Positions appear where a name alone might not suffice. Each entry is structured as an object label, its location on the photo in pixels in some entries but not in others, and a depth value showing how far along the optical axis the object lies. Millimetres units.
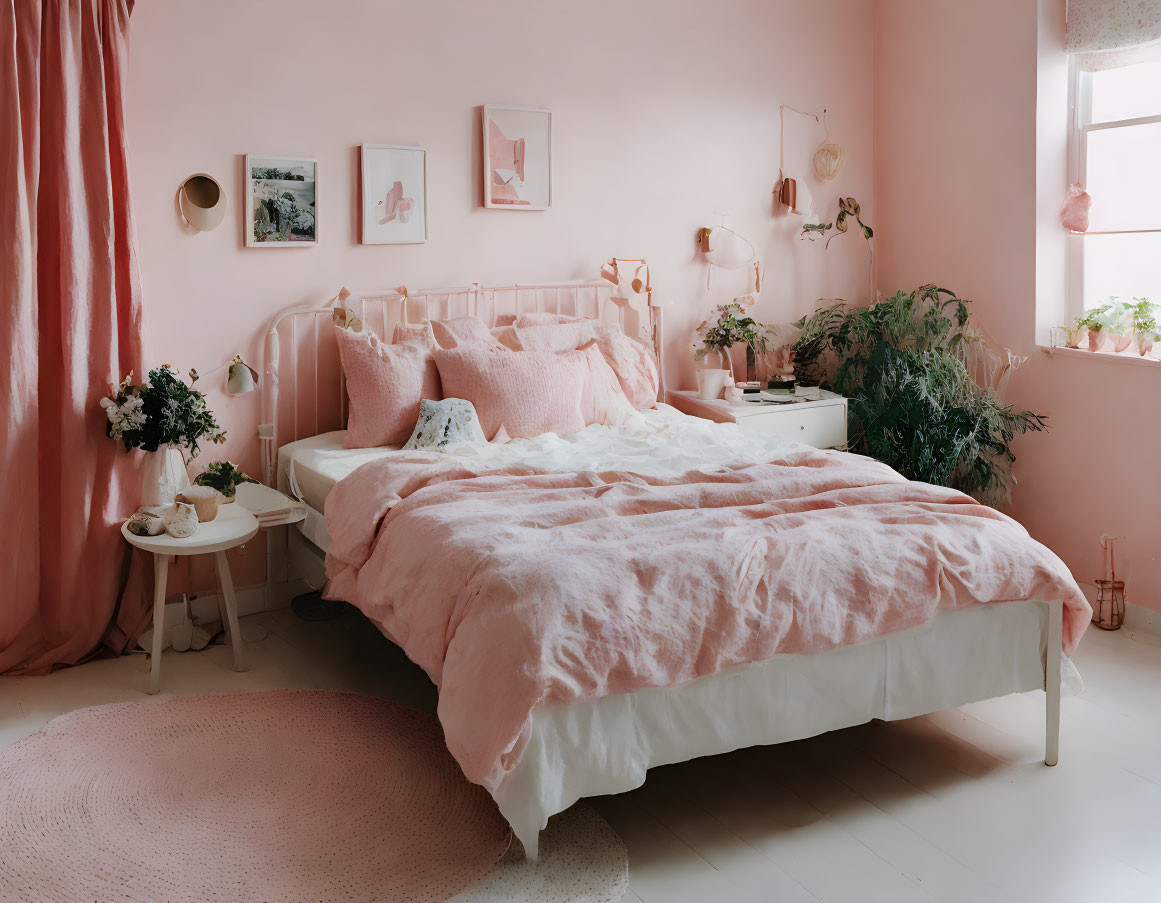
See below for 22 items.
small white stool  3033
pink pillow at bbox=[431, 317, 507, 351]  3732
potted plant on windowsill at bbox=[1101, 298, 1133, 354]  3779
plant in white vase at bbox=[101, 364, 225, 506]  3139
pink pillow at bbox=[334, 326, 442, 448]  3504
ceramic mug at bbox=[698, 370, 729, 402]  4281
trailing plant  4719
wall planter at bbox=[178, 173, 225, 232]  3391
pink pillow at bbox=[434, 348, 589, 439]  3555
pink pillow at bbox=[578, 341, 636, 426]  3814
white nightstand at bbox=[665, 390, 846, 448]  4141
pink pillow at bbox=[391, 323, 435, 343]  3699
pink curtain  3014
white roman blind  3639
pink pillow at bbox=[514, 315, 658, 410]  3912
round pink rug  2168
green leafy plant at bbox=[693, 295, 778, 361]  4289
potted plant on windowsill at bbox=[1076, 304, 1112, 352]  3861
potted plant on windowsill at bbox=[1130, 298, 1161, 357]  3693
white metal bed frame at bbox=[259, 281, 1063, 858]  3646
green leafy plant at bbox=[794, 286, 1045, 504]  4023
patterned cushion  3428
